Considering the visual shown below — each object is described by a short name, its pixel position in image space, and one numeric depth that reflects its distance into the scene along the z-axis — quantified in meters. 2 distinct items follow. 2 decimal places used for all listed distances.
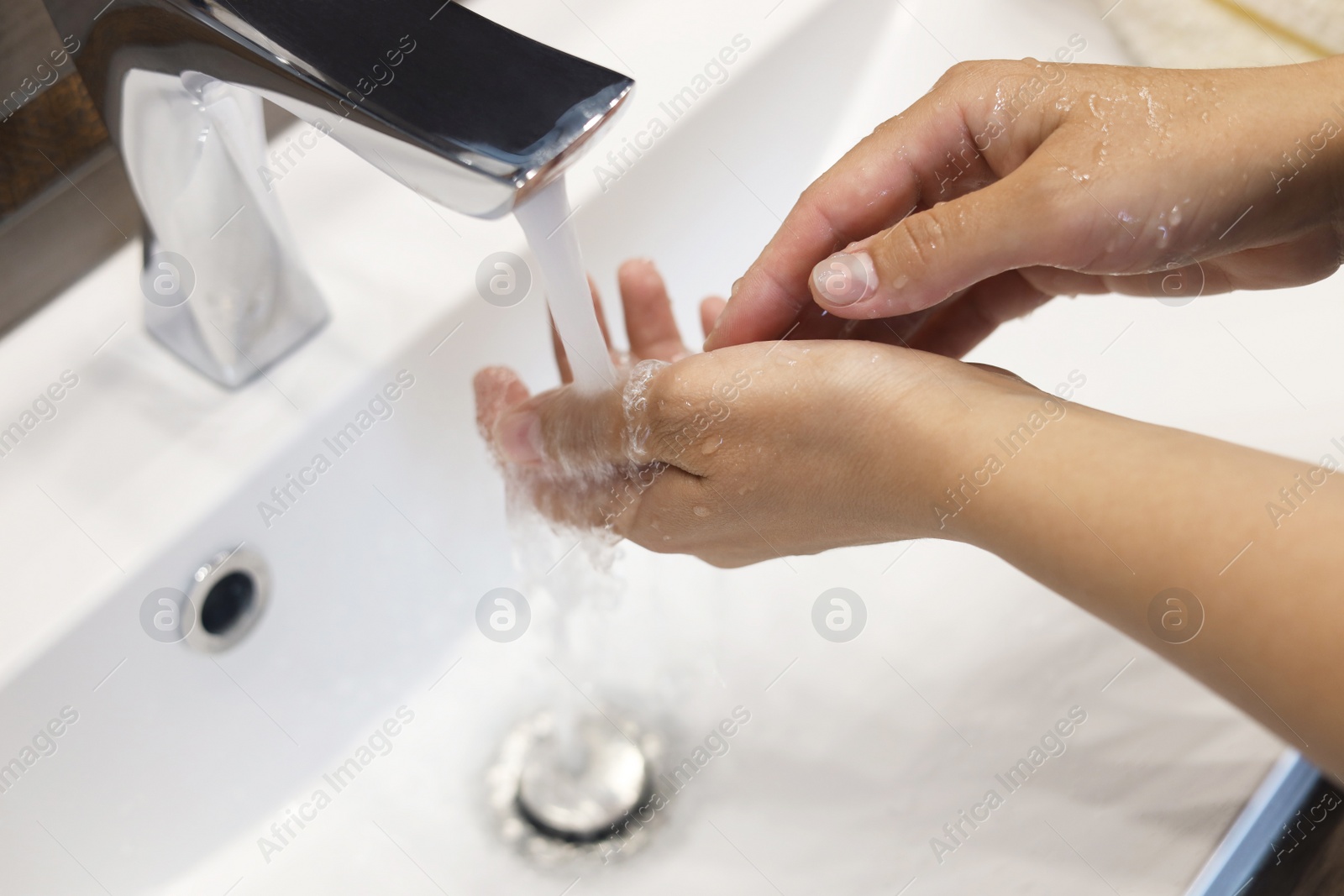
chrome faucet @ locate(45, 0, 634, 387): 0.29
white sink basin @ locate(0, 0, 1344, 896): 0.44
